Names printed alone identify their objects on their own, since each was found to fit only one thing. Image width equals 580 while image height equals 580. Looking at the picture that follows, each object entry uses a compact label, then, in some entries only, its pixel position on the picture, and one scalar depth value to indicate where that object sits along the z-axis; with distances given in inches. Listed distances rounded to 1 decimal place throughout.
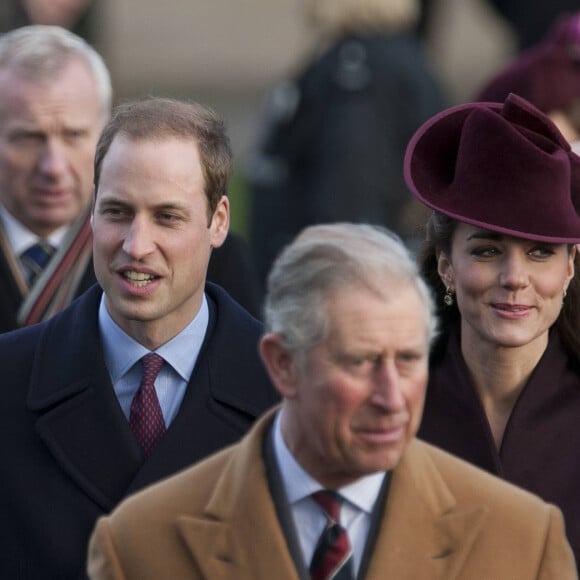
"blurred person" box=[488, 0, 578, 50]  916.0
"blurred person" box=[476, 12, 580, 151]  574.9
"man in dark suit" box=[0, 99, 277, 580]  389.4
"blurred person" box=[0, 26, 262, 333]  505.7
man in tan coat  317.1
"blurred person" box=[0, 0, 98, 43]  804.6
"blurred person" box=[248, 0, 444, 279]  724.0
